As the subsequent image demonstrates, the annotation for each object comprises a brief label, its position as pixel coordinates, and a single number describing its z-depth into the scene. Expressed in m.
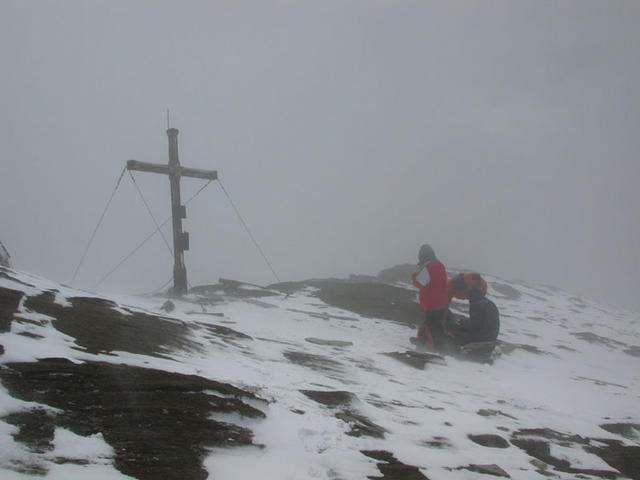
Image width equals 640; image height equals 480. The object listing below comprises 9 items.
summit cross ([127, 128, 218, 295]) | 14.77
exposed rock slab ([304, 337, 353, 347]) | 9.59
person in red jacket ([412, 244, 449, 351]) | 10.38
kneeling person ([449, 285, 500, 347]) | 10.27
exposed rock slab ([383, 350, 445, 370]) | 8.76
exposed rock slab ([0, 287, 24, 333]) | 4.59
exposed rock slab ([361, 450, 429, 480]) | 3.57
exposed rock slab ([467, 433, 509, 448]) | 4.79
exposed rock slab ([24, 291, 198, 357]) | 5.09
